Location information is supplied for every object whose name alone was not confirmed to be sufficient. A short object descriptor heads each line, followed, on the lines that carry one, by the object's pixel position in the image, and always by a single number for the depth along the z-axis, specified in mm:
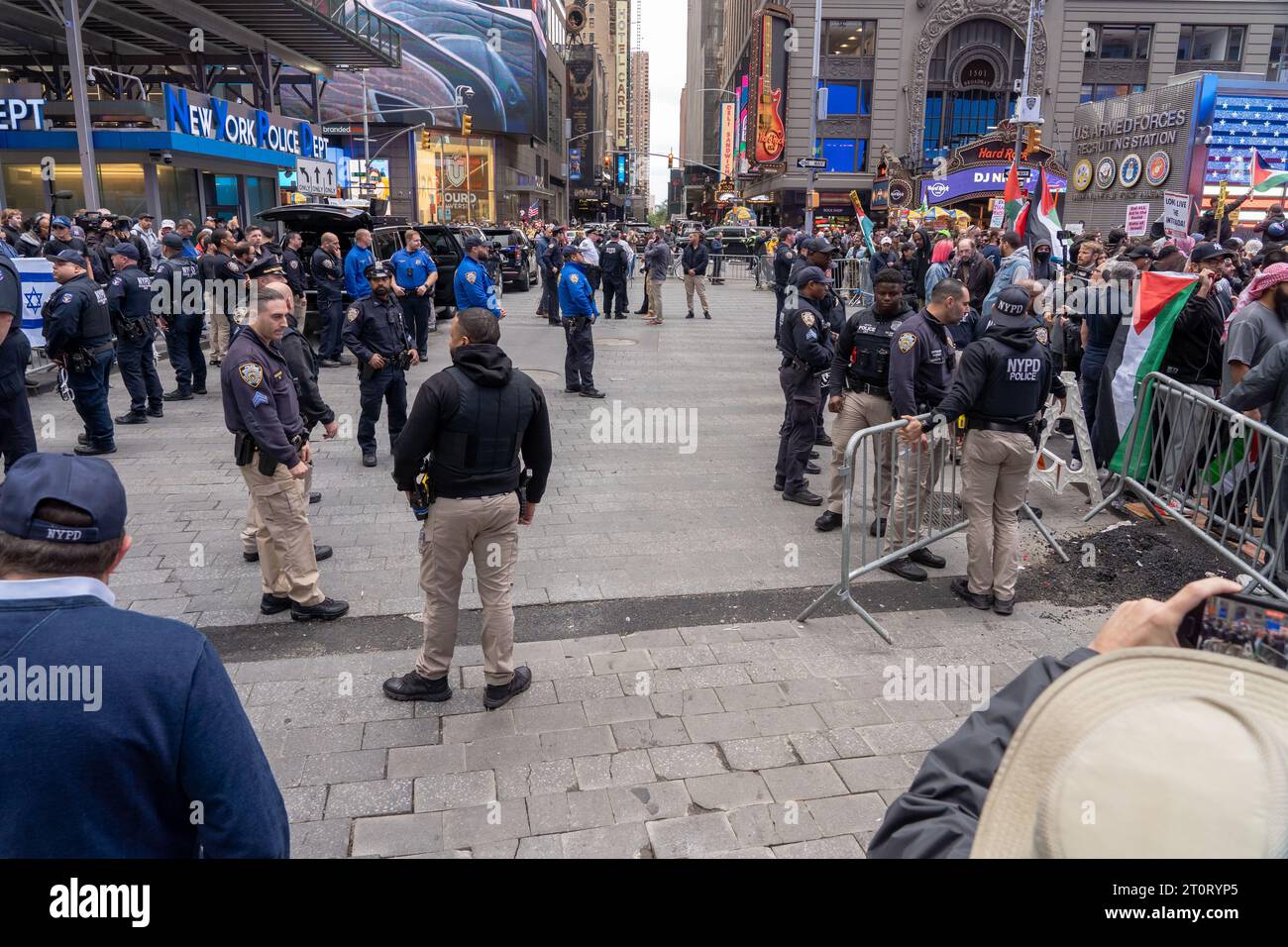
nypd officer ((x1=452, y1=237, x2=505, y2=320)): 12109
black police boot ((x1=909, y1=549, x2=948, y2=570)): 6895
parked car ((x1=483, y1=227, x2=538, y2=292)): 25875
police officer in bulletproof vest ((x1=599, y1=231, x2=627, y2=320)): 20547
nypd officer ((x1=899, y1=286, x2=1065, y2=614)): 5820
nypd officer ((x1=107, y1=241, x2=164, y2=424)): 10336
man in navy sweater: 1767
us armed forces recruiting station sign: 28703
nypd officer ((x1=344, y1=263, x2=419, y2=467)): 8969
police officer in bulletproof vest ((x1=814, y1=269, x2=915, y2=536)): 7164
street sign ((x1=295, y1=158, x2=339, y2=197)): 28344
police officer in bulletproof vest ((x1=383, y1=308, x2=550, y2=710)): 4480
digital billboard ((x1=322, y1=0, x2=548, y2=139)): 66375
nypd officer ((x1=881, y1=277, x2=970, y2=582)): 6547
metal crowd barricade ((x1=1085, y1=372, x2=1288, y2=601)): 5848
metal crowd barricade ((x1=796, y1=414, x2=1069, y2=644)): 5785
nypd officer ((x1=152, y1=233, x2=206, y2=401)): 11297
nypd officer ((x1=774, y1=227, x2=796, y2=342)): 18906
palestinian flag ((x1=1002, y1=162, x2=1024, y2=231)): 14344
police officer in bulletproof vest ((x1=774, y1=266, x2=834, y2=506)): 7969
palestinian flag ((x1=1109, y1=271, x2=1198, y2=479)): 7652
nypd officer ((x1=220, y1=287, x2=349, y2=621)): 5492
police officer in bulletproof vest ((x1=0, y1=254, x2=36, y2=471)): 6477
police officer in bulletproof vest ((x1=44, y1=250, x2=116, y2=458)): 8742
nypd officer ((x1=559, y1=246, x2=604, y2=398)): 12180
